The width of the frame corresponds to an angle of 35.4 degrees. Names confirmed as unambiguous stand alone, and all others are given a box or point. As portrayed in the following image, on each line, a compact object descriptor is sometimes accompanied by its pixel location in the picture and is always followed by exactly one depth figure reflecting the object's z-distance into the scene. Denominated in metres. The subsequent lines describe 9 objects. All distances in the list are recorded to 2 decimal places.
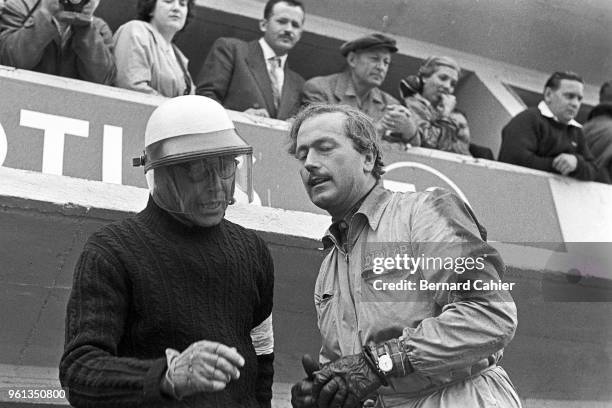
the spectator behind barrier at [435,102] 5.83
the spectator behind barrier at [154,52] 5.00
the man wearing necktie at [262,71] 5.42
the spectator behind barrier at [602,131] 6.61
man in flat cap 5.73
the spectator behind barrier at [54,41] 4.52
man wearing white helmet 2.12
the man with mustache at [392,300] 2.44
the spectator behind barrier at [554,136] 5.96
